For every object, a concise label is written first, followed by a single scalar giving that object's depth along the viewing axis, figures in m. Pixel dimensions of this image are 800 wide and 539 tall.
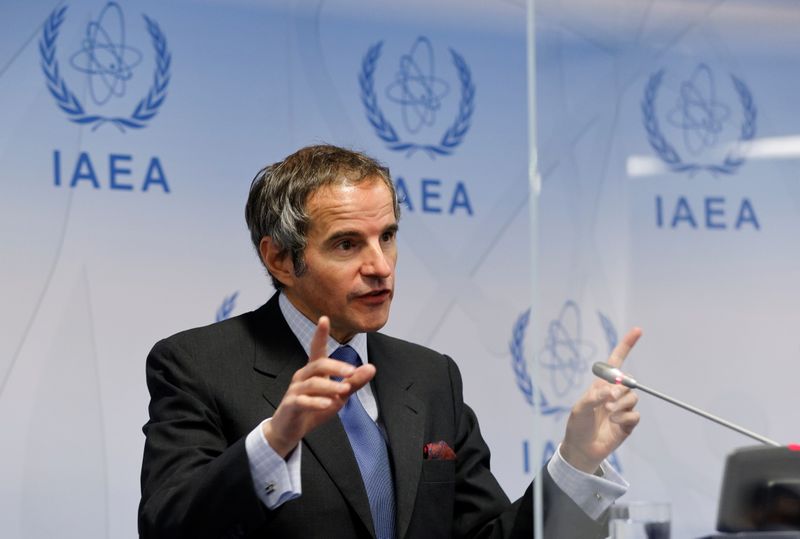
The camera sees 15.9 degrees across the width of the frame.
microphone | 3.05
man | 3.28
